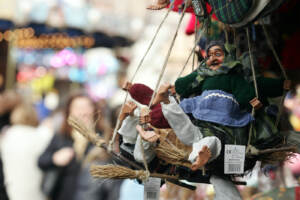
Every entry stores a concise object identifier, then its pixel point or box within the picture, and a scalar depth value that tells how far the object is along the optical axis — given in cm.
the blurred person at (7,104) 395
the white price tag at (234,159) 213
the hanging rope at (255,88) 217
